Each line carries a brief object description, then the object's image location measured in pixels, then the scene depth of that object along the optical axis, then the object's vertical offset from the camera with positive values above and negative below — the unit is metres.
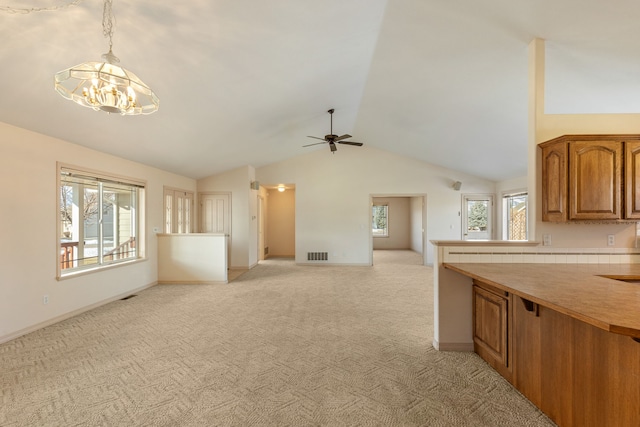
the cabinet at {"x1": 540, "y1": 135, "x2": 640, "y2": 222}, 2.51 +0.31
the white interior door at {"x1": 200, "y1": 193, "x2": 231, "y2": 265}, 7.50 -0.04
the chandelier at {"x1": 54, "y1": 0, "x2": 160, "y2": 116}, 1.74 +0.84
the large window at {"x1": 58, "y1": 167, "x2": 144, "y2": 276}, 3.99 -0.10
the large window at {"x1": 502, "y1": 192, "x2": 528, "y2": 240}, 7.31 -0.09
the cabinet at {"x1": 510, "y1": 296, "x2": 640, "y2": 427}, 1.50 -0.97
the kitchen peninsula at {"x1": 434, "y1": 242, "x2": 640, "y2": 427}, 1.48 -0.83
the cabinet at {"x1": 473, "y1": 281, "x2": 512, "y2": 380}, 2.34 -1.03
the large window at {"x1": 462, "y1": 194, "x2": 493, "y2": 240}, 7.89 -0.15
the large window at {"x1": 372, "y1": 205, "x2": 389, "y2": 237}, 11.78 -0.34
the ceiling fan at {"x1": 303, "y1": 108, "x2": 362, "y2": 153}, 5.19 +1.36
